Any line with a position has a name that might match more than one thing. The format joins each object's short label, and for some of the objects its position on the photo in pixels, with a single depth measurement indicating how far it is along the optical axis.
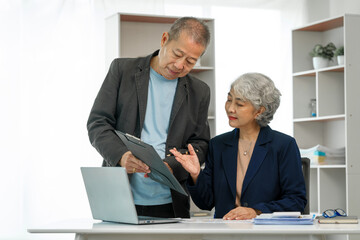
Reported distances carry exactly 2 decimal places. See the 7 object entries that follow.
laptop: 1.87
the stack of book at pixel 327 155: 4.60
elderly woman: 2.39
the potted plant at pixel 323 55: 4.84
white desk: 1.75
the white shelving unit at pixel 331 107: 4.34
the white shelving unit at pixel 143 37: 4.75
